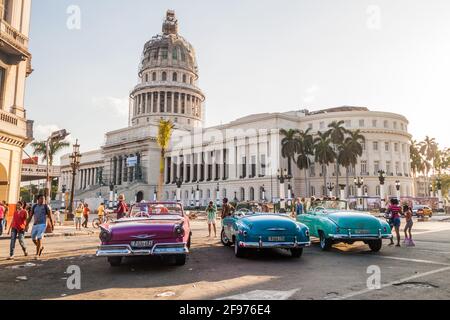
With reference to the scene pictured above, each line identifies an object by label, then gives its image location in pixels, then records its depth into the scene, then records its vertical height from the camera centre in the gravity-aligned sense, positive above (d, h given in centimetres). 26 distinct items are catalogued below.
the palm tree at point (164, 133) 4176 +832
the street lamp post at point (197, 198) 7474 +94
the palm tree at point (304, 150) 6059 +898
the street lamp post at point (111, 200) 6216 +47
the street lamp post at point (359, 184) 4833 +239
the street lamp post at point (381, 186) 4285 +197
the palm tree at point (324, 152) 5806 +839
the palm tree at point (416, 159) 8356 +1016
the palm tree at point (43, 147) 4812 +819
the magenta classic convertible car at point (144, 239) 758 -80
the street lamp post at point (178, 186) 5423 +245
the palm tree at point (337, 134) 5859 +1134
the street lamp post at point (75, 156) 2920 +393
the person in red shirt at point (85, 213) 2361 -70
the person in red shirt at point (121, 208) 1538 -24
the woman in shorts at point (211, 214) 1639 -55
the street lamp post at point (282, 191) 4204 +139
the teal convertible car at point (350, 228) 1011 -78
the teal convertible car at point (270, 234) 898 -83
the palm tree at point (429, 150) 8262 +1214
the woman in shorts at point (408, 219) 1261 -63
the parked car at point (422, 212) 3100 -100
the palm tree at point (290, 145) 6056 +984
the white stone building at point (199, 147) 6744 +1255
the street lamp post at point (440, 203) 5058 -22
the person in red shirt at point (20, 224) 1035 -63
